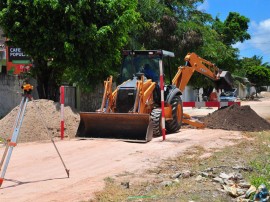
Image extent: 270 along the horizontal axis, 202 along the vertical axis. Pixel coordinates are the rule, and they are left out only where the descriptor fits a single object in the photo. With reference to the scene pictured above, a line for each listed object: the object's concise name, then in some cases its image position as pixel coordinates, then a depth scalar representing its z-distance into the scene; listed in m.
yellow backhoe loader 12.25
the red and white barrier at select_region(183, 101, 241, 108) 17.07
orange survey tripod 6.71
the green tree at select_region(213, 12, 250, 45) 46.04
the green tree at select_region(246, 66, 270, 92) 64.06
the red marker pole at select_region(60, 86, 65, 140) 12.65
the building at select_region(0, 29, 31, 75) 24.27
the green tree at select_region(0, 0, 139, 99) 16.23
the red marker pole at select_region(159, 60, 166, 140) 12.12
